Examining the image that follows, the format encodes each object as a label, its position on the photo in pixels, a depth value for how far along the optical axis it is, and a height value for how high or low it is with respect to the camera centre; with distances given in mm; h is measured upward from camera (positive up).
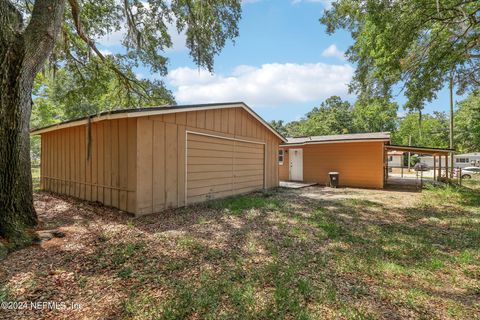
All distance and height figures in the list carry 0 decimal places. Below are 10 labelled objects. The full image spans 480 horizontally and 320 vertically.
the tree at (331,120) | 32094 +5202
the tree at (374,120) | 30812 +5071
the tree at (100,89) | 9945 +3040
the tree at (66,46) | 3598 +3427
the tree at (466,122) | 18533 +3409
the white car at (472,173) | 16938 -1178
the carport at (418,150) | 10671 +367
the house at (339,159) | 11711 -56
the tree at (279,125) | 47300 +7000
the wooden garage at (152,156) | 5406 +38
